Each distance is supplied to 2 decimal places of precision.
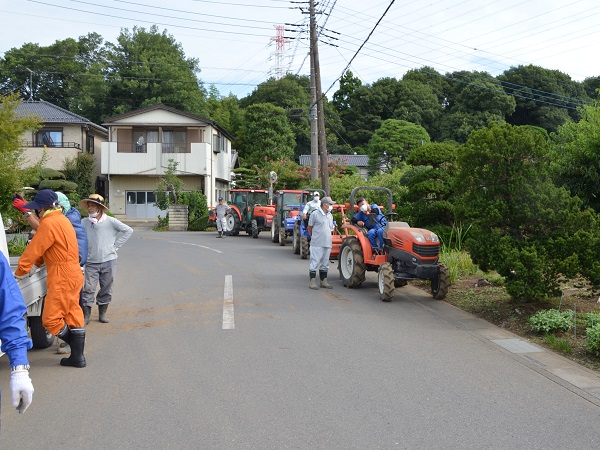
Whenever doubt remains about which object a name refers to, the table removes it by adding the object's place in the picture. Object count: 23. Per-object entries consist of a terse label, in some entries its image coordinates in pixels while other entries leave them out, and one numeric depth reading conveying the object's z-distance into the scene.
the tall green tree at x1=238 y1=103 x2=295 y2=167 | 54.75
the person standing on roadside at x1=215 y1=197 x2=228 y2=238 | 27.93
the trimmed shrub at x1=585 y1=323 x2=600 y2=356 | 6.82
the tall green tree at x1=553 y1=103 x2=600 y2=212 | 10.12
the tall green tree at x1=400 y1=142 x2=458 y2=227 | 17.00
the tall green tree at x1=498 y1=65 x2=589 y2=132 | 52.66
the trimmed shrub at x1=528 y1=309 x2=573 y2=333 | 7.96
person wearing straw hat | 8.45
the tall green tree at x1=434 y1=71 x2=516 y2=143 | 50.59
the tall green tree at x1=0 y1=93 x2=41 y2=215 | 16.36
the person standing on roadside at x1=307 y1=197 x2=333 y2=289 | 12.20
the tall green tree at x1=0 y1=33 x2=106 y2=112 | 62.91
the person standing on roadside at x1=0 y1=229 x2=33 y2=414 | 3.15
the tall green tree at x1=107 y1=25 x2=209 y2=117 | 54.28
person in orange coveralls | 6.12
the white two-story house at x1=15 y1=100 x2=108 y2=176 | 41.03
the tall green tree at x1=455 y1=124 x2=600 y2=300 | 8.40
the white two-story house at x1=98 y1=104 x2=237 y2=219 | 41.16
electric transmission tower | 29.91
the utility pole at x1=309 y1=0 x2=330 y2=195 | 25.05
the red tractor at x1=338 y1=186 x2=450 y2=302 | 10.69
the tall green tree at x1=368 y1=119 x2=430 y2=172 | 50.53
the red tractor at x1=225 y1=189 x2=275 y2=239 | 27.53
